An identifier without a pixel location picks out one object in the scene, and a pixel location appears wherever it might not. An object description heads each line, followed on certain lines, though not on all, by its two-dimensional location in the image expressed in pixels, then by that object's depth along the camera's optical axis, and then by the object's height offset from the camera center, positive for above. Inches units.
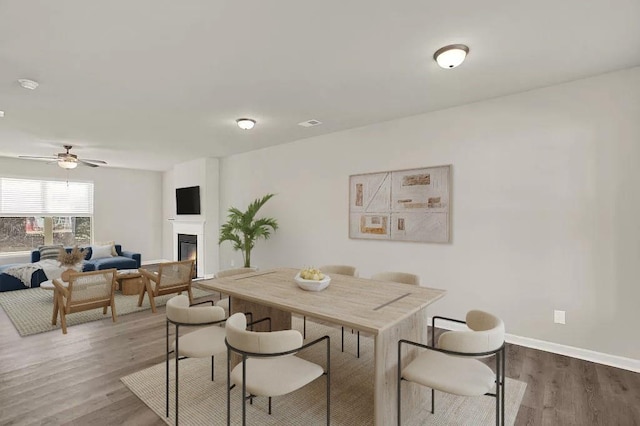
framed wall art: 151.5 +5.4
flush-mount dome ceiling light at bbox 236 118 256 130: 161.0 +47.4
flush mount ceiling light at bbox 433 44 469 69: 93.8 +47.8
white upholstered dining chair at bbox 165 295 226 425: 81.1 -26.9
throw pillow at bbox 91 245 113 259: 275.4 -30.3
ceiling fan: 211.3 +38.2
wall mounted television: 280.4 +14.9
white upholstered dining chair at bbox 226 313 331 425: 64.6 -35.4
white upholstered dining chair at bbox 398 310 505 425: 66.1 -35.7
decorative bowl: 94.7 -20.3
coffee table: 208.5 -43.8
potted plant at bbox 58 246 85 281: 193.2 -25.9
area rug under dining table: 85.0 -54.2
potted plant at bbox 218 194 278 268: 220.5 -7.5
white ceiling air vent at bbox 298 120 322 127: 170.6 +50.7
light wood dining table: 72.6 -22.8
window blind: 271.4 +17.8
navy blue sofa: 227.1 -38.7
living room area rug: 157.6 -52.8
